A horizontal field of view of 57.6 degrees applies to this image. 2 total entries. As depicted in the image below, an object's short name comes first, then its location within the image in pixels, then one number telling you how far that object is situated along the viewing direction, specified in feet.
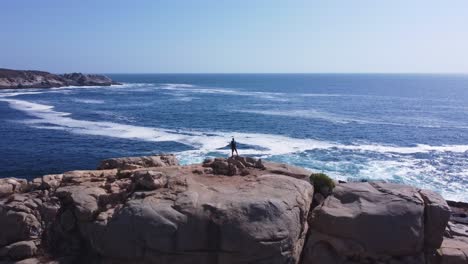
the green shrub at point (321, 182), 75.25
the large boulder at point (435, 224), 67.21
